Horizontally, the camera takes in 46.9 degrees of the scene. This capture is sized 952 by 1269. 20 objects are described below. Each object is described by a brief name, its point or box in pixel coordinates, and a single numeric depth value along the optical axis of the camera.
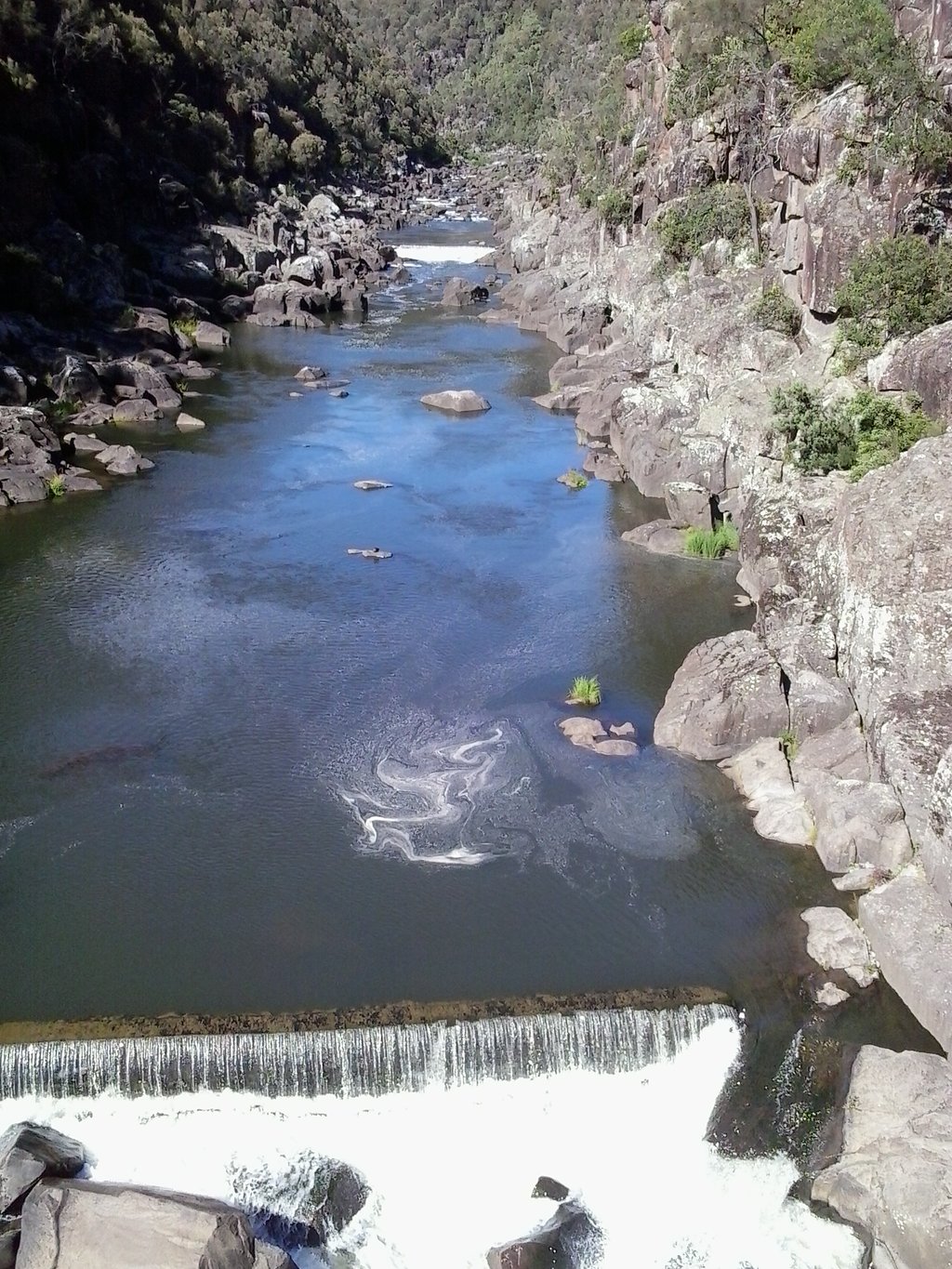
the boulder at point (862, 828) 20.42
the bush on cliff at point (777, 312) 38.62
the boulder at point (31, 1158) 15.02
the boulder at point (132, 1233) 14.12
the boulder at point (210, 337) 62.16
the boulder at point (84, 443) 44.16
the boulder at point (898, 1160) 14.77
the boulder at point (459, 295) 76.75
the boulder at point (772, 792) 21.94
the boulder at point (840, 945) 18.62
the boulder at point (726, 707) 24.20
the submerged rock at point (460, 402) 51.18
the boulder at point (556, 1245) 15.06
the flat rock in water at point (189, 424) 48.09
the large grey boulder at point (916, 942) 17.47
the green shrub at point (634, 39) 72.00
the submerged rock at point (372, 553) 34.91
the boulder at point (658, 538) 35.22
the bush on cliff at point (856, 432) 28.03
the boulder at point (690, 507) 36.06
